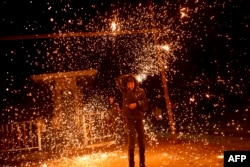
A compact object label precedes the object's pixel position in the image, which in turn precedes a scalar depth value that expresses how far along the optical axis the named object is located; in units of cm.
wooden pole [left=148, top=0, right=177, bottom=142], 1171
